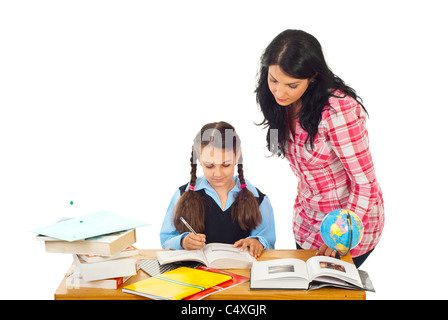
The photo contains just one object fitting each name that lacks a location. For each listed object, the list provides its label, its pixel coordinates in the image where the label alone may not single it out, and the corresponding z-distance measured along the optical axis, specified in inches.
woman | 105.6
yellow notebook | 90.8
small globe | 102.2
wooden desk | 92.6
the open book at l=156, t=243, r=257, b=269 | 105.1
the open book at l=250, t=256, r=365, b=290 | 94.9
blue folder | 93.0
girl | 120.3
